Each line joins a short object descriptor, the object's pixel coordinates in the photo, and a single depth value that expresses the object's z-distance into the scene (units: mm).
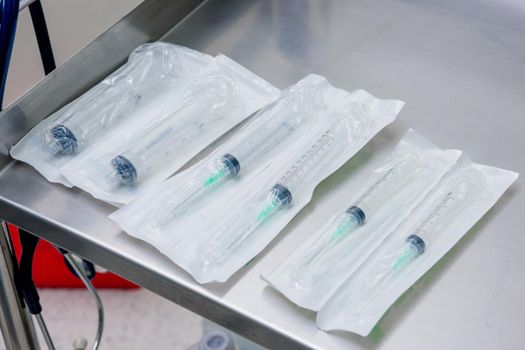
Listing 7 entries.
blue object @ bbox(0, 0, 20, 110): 923
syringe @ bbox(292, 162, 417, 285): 851
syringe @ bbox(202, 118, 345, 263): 860
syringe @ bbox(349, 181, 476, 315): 835
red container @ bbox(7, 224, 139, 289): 1450
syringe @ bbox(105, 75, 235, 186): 908
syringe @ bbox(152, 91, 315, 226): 889
